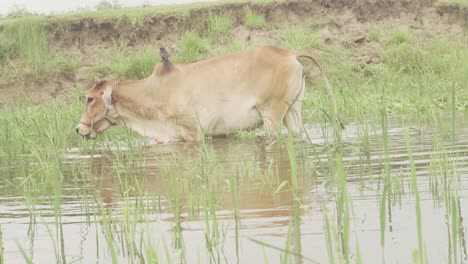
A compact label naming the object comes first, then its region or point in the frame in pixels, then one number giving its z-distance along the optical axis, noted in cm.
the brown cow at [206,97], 838
